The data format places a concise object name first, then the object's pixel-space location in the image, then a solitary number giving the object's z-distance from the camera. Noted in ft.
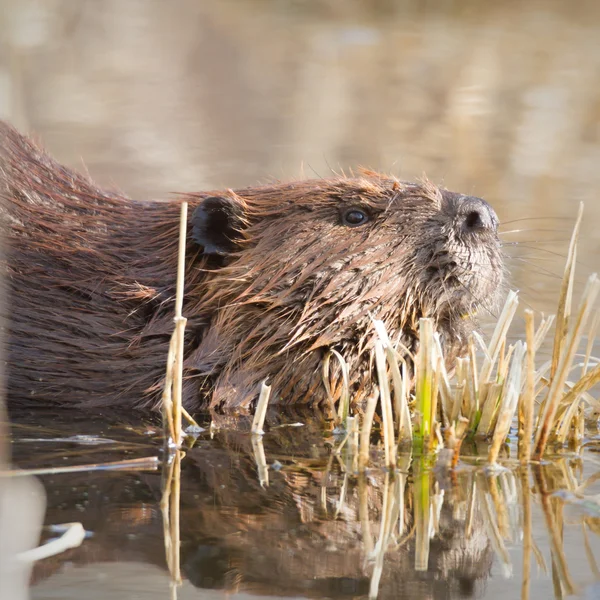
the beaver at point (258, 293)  22.77
